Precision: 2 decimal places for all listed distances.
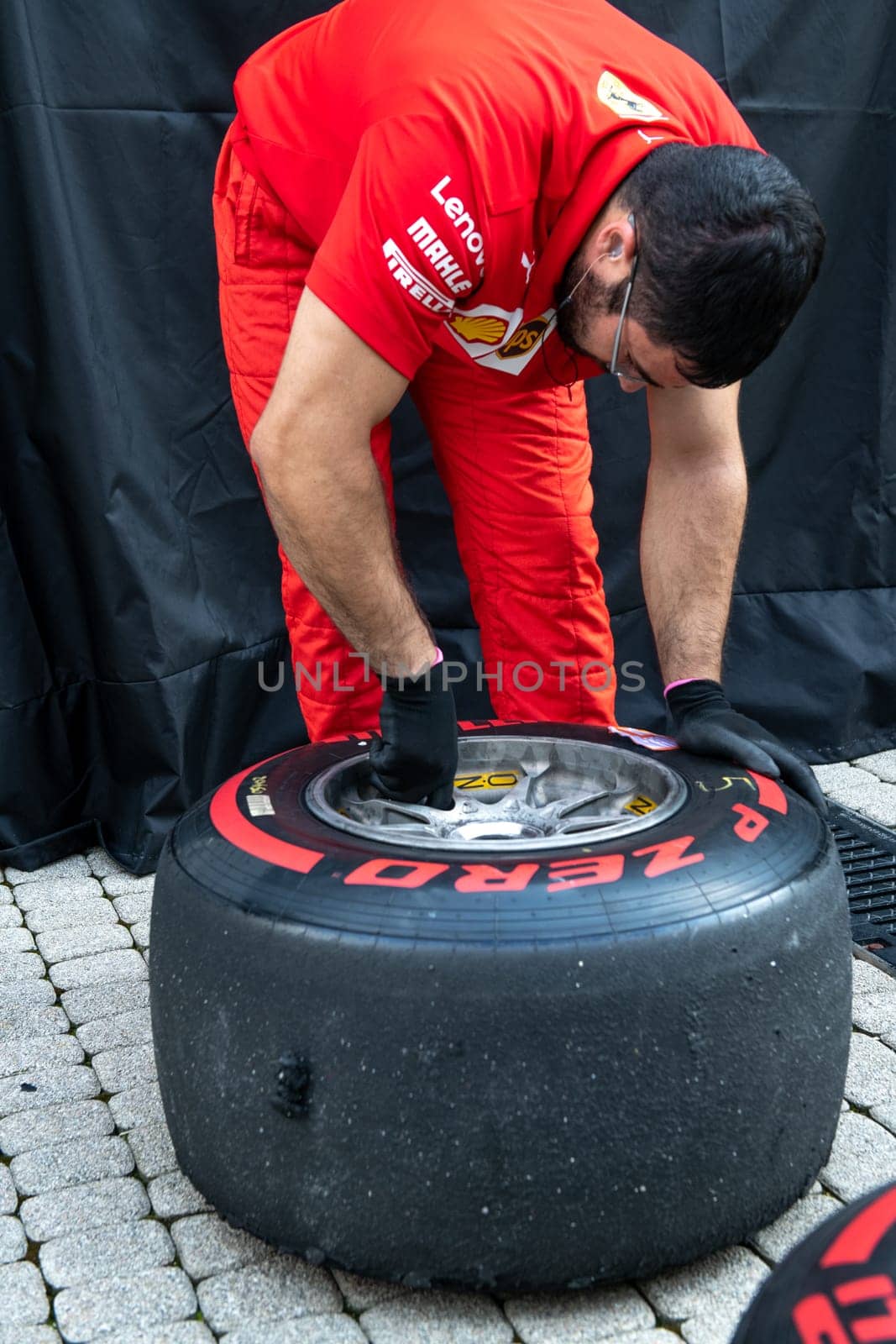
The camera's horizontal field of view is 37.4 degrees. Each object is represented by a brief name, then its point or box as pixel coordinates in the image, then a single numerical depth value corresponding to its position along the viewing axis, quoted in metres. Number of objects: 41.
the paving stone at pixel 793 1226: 1.69
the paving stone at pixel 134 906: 2.78
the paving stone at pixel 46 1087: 2.09
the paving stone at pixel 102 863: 3.01
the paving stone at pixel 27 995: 2.40
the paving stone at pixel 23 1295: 1.62
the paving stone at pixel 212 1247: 1.69
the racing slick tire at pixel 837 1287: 0.94
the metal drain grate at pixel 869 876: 2.59
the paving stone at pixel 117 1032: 2.27
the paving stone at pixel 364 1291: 1.61
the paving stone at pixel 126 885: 2.90
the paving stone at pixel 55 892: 2.85
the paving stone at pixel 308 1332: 1.56
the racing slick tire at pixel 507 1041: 1.41
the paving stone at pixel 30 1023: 2.30
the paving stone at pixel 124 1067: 2.16
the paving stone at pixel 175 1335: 1.57
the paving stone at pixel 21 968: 2.51
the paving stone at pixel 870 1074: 2.06
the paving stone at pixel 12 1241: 1.74
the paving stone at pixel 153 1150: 1.92
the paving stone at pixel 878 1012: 2.27
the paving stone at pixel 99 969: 2.49
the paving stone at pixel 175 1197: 1.81
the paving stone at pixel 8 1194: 1.83
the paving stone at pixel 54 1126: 1.99
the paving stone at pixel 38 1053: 2.20
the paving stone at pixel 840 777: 3.43
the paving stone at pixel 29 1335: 1.58
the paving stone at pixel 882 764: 3.52
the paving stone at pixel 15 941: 2.63
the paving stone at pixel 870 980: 2.40
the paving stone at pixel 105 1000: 2.37
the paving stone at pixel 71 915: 2.74
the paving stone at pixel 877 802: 3.22
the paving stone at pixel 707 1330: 1.55
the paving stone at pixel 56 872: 2.97
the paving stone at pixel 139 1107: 2.04
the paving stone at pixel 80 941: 2.61
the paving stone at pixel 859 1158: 1.83
